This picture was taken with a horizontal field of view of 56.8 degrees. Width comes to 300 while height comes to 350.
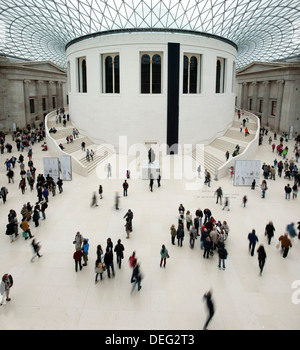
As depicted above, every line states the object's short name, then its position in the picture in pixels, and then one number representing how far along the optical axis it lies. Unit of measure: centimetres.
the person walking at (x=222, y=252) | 1066
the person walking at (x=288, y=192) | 1847
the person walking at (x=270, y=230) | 1260
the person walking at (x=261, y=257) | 1025
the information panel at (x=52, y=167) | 2094
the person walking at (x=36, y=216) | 1423
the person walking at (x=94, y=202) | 1695
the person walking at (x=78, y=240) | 1132
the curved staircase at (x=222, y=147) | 2637
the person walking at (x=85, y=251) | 1108
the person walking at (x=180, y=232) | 1228
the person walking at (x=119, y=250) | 1071
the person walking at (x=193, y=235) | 1229
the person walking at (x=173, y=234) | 1248
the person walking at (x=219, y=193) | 1777
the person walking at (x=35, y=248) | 1122
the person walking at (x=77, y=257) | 1054
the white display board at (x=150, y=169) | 2238
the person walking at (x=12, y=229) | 1279
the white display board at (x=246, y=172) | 2043
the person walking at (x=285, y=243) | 1156
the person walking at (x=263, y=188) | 1866
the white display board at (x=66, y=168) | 2200
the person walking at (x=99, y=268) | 994
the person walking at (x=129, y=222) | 1332
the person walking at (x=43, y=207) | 1487
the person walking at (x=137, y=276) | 941
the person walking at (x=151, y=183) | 2006
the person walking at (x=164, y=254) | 1073
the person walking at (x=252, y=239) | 1166
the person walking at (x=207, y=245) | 1128
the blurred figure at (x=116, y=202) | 1670
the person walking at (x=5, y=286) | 876
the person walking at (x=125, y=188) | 1891
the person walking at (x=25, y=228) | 1295
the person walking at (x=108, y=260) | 1012
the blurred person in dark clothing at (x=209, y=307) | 777
